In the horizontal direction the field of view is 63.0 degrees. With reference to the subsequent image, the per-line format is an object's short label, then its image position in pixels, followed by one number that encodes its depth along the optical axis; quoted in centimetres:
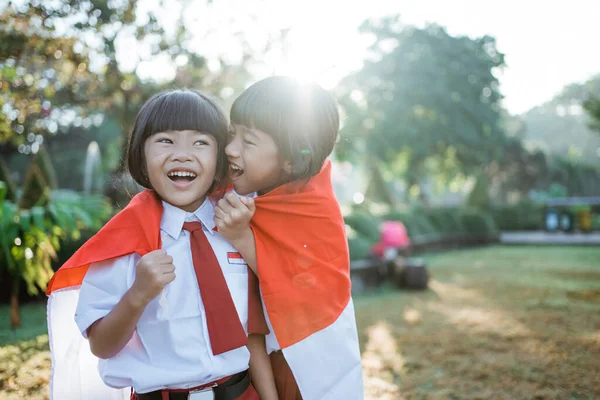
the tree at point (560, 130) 6131
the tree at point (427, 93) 2161
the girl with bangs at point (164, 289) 141
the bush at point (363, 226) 1046
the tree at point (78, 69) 451
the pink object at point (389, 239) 893
